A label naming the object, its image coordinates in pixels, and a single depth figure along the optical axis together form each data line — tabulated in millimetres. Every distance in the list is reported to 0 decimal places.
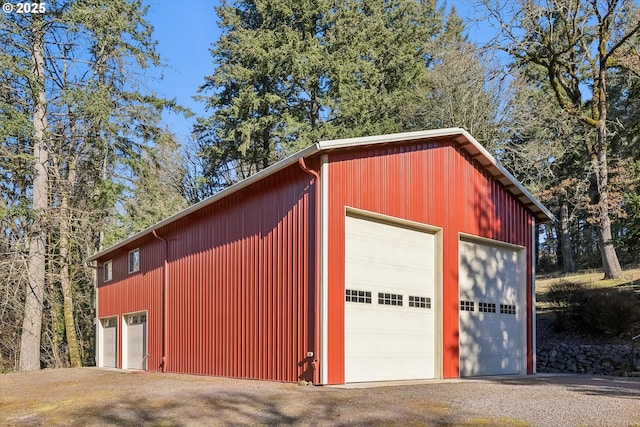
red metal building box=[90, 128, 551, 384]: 10352
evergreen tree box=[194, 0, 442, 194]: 25781
